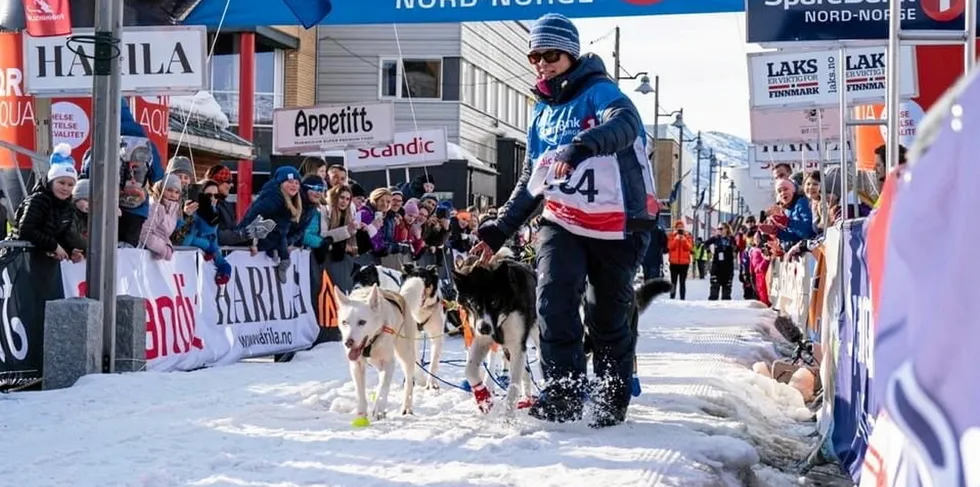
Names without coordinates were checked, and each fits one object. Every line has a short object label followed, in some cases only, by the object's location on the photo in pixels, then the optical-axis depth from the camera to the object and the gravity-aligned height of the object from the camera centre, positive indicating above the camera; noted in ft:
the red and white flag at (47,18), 26.84 +6.05
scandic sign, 52.65 +5.35
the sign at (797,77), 36.28 +6.50
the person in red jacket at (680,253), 75.00 +0.56
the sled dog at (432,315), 24.07 -1.26
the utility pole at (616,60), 119.34 +22.22
